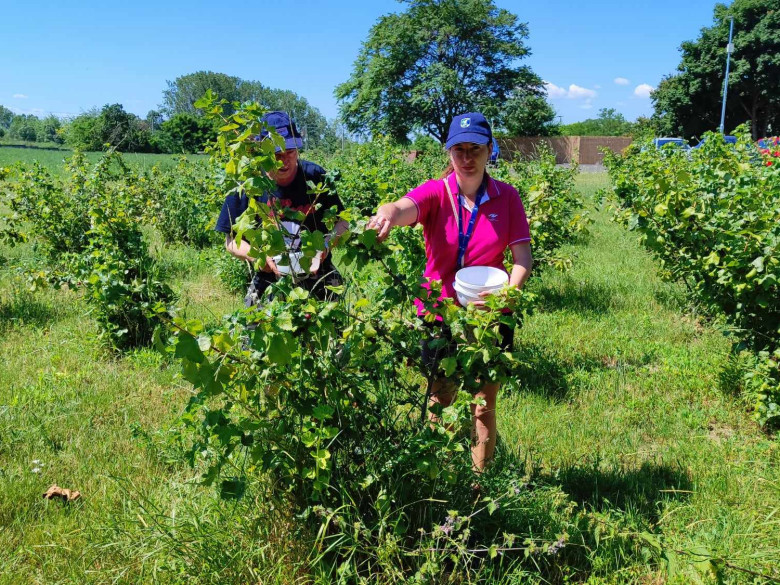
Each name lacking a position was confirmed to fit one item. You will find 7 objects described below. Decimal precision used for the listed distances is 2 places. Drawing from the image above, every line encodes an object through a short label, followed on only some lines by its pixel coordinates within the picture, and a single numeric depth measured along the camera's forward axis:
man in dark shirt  2.89
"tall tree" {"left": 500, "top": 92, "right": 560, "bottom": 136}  46.50
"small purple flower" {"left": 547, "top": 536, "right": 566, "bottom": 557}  2.10
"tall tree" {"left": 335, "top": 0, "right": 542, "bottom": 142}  45.97
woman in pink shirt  2.80
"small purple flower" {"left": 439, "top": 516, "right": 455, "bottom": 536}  2.04
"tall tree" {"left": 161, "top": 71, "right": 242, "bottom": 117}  103.88
